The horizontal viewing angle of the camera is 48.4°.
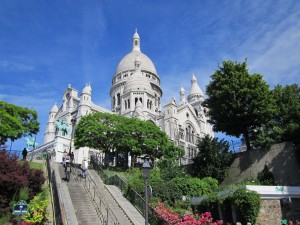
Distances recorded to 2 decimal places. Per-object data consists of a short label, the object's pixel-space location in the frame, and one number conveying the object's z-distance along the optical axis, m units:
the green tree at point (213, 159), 26.64
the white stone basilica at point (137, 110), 47.69
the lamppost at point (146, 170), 12.48
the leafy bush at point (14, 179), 16.42
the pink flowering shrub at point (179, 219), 14.27
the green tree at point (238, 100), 26.28
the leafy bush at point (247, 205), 17.44
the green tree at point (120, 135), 31.01
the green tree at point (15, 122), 31.88
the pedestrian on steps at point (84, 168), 21.36
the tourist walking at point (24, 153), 29.05
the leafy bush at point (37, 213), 14.13
